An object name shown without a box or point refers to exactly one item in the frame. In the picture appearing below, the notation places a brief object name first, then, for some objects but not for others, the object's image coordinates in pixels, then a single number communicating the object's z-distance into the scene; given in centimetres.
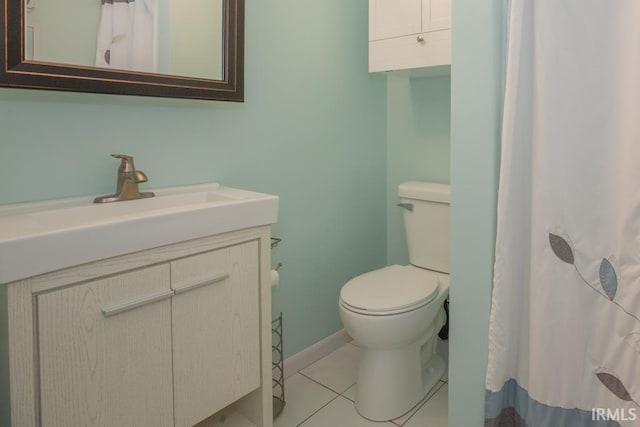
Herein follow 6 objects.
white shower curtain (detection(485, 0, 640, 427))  110
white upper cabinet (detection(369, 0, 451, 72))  185
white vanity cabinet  98
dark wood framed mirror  113
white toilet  166
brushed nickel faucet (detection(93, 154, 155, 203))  135
